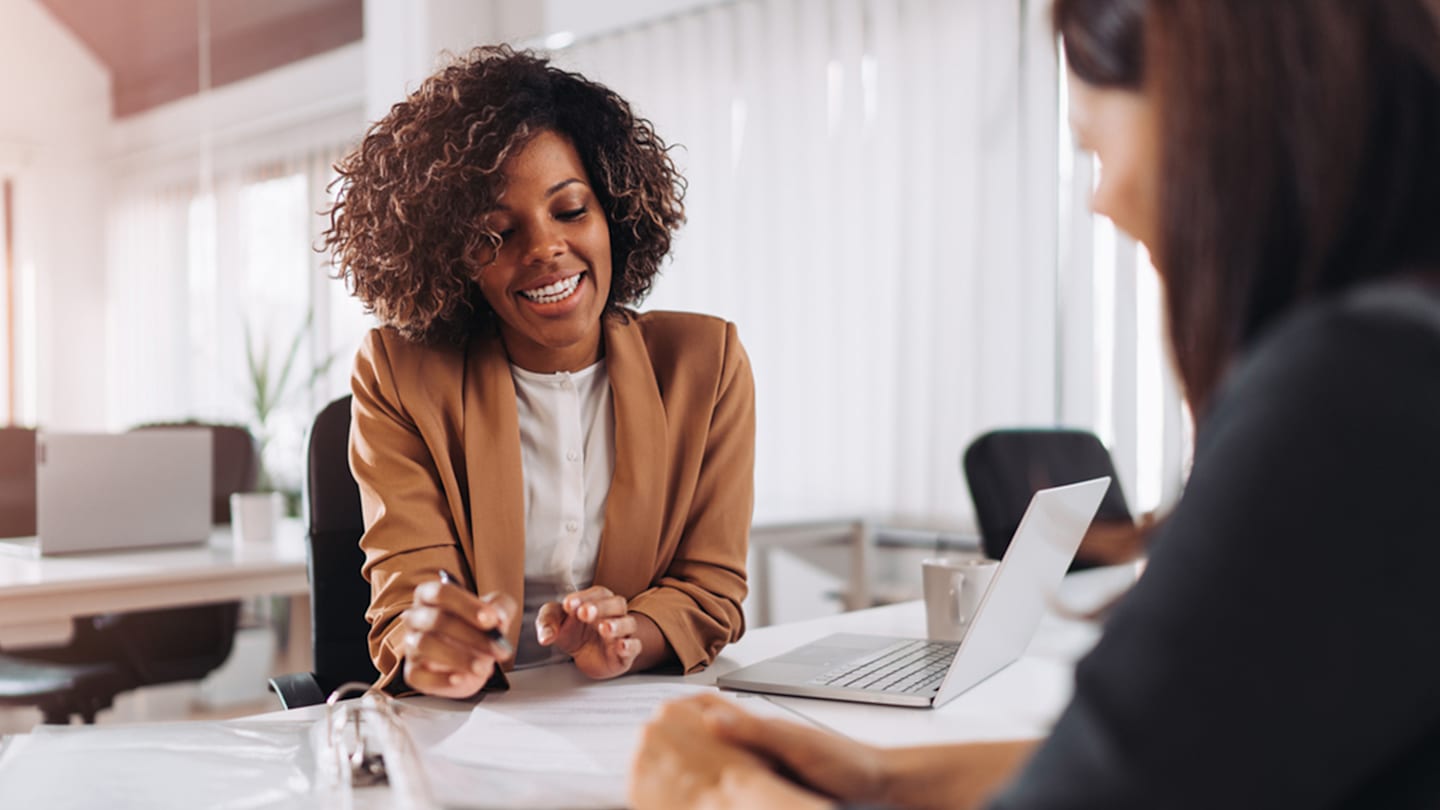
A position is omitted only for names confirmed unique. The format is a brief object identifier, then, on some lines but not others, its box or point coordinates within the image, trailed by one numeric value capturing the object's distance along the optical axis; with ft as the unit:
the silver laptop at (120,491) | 7.88
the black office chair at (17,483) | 9.06
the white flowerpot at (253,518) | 8.62
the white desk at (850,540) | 10.62
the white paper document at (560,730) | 2.80
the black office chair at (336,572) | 4.78
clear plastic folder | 2.64
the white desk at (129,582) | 6.74
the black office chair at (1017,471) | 7.06
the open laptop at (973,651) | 3.38
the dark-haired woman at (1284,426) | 1.47
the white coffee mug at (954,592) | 4.37
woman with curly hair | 4.17
